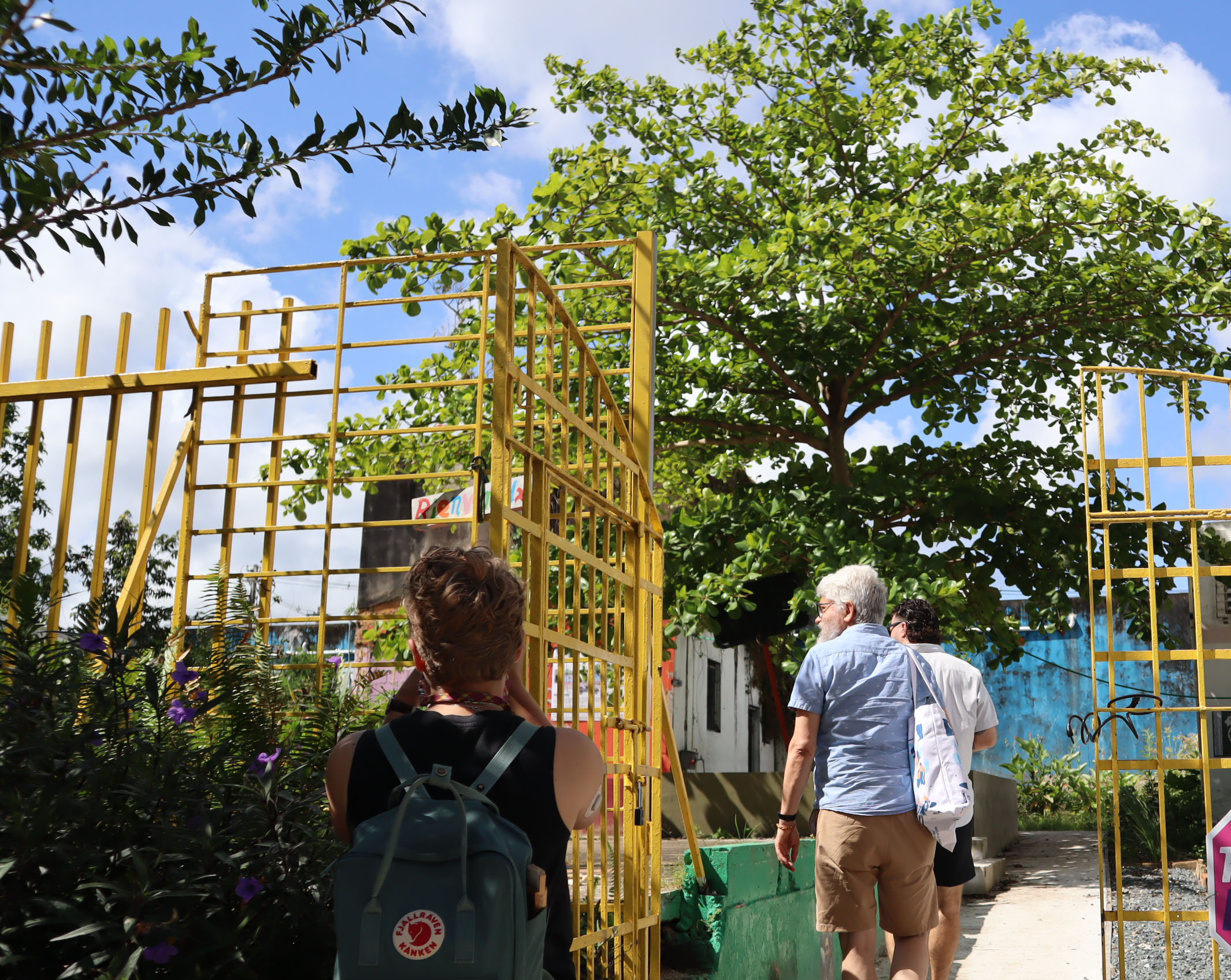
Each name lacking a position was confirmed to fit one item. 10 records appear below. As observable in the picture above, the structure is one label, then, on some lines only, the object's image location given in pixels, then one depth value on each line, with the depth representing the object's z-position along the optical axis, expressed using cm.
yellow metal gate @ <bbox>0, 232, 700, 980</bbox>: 384
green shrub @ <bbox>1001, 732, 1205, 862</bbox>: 1189
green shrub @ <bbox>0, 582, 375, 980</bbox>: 262
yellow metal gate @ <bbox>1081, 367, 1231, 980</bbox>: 548
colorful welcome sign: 792
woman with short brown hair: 224
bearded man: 458
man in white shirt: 536
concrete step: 1084
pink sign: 509
